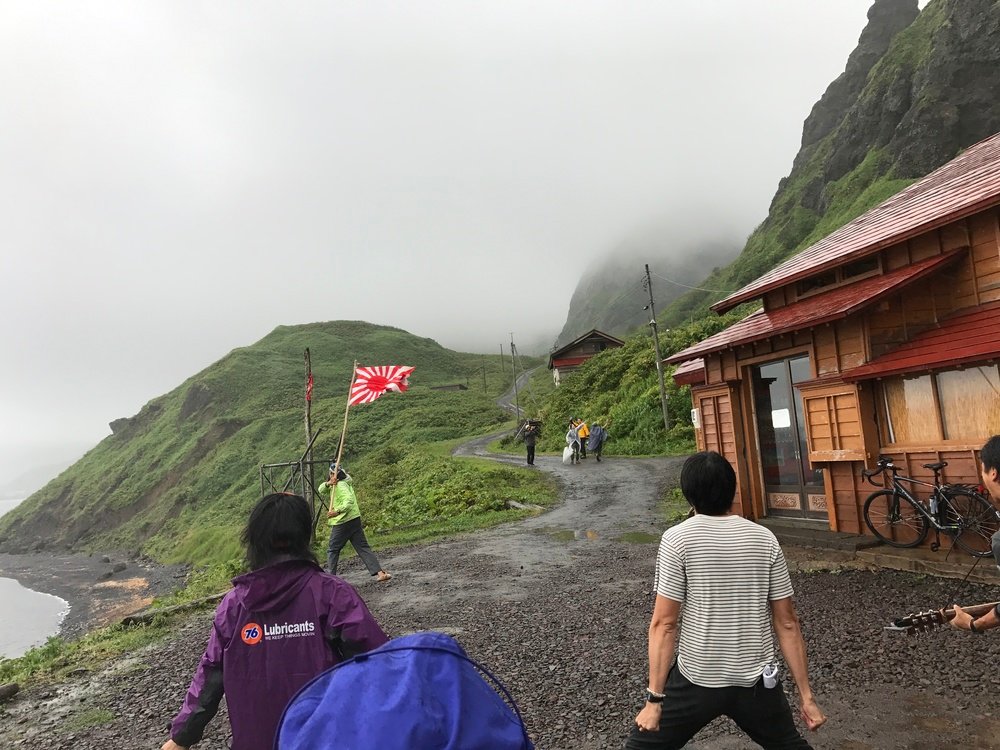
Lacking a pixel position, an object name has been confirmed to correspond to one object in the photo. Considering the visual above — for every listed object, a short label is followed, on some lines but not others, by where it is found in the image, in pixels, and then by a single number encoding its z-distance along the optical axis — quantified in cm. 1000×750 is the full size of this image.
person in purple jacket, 252
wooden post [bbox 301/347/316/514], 1543
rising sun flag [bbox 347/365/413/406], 1335
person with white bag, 2604
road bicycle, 763
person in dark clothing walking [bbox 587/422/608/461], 2666
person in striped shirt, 270
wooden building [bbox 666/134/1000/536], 813
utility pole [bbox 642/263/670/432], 2692
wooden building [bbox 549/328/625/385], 5384
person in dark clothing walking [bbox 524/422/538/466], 2644
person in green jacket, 1012
